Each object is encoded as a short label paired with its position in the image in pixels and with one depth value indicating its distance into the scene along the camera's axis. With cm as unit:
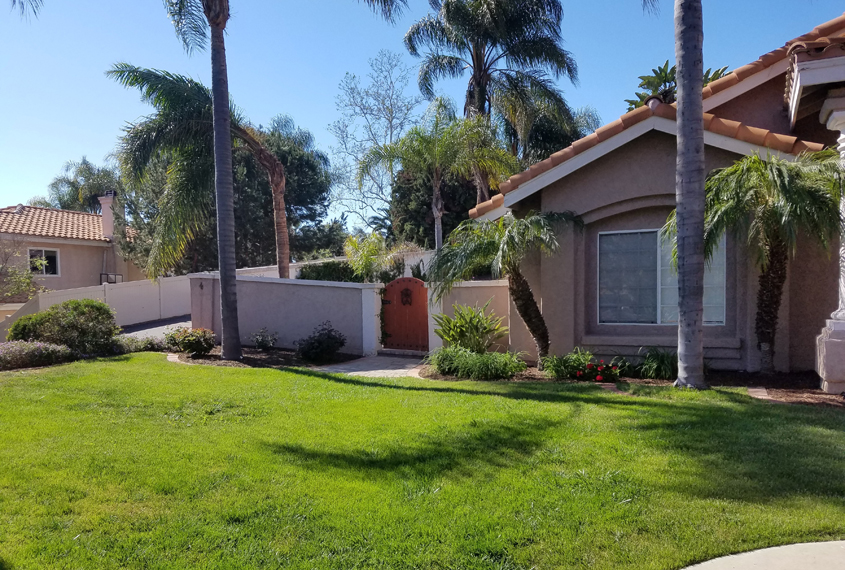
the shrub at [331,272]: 1878
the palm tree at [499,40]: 2108
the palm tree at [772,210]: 793
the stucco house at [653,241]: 948
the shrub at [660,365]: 952
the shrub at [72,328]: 1310
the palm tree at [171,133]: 1498
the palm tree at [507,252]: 990
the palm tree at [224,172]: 1232
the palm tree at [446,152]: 1889
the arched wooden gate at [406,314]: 1367
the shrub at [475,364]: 1008
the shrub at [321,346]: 1283
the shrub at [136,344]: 1405
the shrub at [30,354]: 1166
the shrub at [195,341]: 1286
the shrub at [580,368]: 949
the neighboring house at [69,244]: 2633
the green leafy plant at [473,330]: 1161
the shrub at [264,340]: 1445
